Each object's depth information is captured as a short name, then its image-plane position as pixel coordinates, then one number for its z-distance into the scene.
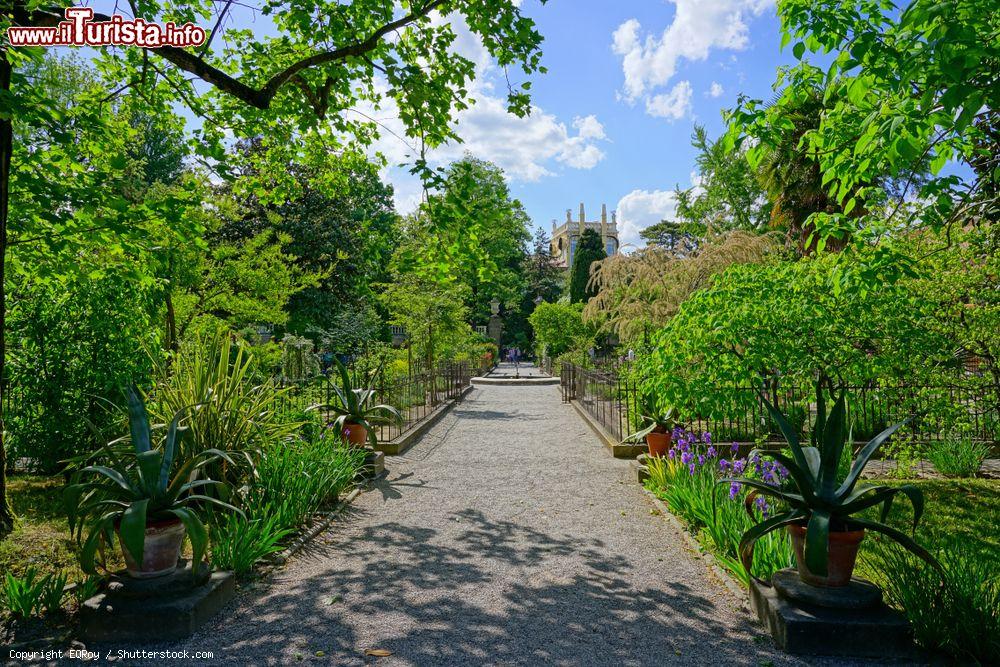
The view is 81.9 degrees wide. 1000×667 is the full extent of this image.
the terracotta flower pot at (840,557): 3.33
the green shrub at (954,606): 3.01
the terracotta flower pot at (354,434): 7.72
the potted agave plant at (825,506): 3.28
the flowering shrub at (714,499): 4.02
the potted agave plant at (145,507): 3.37
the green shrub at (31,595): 3.45
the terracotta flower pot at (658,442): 7.64
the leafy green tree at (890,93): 2.83
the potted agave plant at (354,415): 7.73
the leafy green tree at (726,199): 27.98
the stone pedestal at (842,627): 3.12
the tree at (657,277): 12.46
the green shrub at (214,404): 5.17
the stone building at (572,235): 83.61
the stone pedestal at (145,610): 3.33
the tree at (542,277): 51.12
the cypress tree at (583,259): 44.59
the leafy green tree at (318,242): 24.15
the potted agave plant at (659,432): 7.58
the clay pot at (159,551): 3.54
